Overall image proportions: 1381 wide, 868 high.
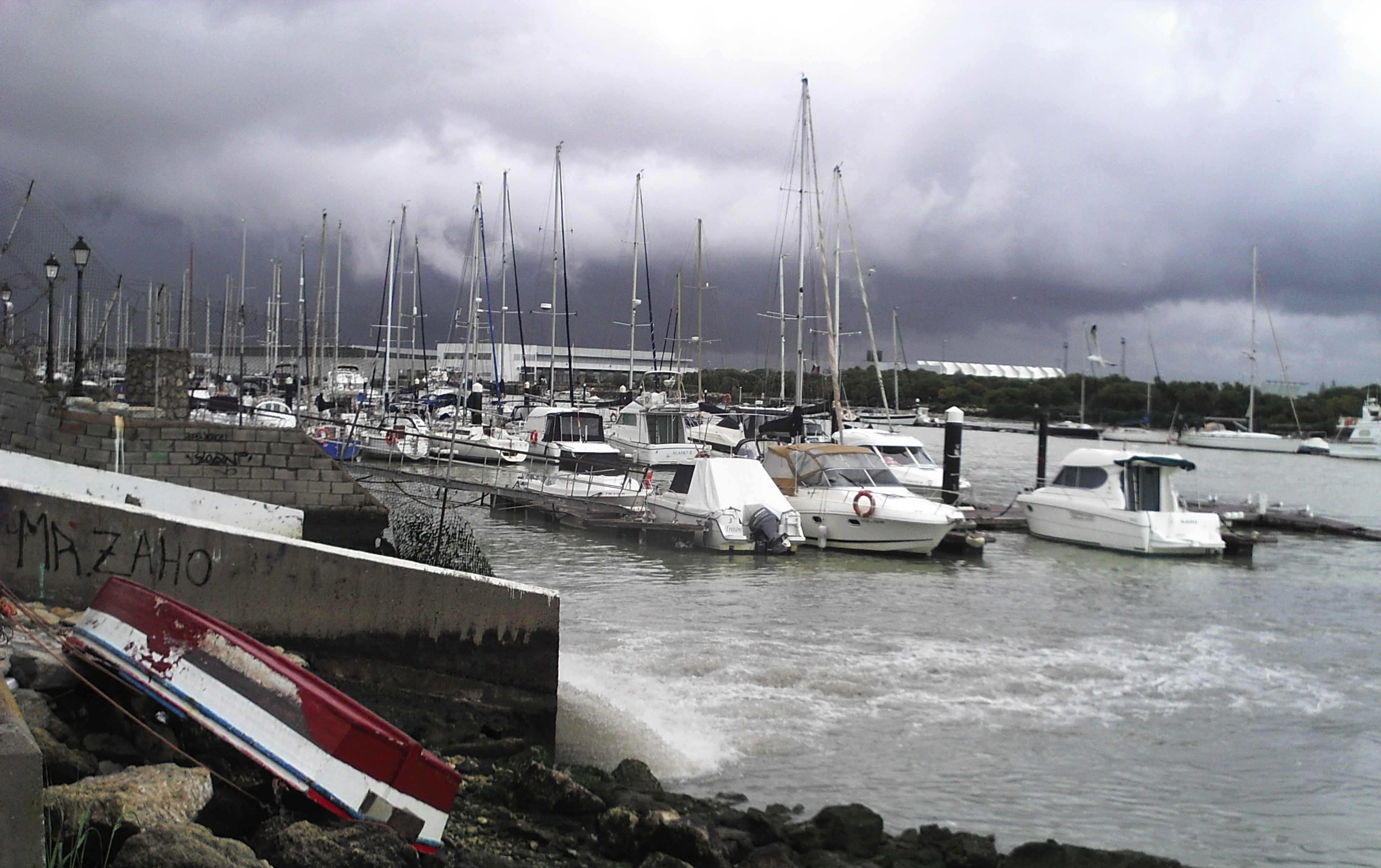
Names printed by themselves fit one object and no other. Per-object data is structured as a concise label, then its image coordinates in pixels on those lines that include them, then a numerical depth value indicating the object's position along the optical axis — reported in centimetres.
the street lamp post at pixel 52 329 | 1978
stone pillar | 1797
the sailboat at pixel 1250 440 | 9138
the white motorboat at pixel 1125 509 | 2731
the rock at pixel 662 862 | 639
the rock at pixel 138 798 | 503
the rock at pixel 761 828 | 774
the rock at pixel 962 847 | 764
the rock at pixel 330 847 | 531
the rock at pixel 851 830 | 781
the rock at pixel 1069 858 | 754
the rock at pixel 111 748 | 631
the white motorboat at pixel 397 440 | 3916
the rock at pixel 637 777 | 845
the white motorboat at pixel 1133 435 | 10850
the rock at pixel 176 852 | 458
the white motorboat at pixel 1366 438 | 8631
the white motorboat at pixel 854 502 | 2512
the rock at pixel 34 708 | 603
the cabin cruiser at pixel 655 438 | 4219
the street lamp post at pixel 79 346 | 1959
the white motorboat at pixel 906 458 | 3481
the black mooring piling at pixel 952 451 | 3262
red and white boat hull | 617
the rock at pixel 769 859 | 690
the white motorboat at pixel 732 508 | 2406
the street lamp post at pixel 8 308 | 1744
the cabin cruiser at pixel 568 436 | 3969
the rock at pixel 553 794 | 747
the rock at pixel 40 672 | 657
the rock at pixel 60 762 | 566
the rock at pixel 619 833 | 693
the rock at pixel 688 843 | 674
